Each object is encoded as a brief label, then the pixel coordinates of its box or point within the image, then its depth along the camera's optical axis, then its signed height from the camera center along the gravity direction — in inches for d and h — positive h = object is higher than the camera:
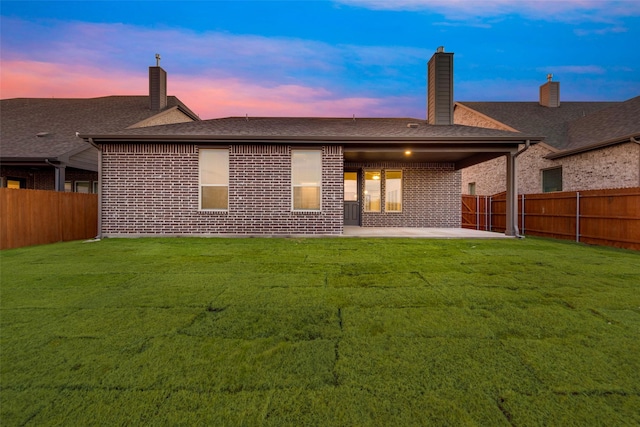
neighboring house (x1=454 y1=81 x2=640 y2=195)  433.4 +109.5
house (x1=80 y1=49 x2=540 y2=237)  357.7 +37.9
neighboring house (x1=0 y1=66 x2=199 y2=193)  444.5 +147.3
